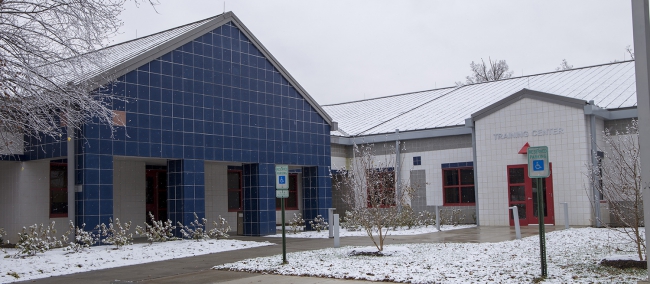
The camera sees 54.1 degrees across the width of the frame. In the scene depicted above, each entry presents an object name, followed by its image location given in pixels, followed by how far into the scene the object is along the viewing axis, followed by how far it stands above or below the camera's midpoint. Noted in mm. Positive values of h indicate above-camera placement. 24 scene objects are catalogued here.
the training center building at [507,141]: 24078 +1431
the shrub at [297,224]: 24370 -1749
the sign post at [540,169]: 11227 +80
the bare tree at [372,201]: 15969 -621
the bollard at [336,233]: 17594 -1505
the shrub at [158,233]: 18938 -1518
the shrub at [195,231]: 19891 -1560
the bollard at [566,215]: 22438 -1491
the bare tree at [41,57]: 12062 +2531
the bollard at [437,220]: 24405 -1711
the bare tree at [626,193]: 12188 -457
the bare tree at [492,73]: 57181 +9312
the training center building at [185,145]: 18344 +1214
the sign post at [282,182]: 14531 -46
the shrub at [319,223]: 24947 -1753
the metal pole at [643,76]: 9234 +1403
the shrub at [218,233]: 20531 -1654
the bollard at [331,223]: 21575 -1510
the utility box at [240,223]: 23672 -1567
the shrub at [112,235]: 17516 -1454
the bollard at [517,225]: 19125 -1546
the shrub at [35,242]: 16078 -1472
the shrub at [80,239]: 16750 -1451
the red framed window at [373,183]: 15892 -140
